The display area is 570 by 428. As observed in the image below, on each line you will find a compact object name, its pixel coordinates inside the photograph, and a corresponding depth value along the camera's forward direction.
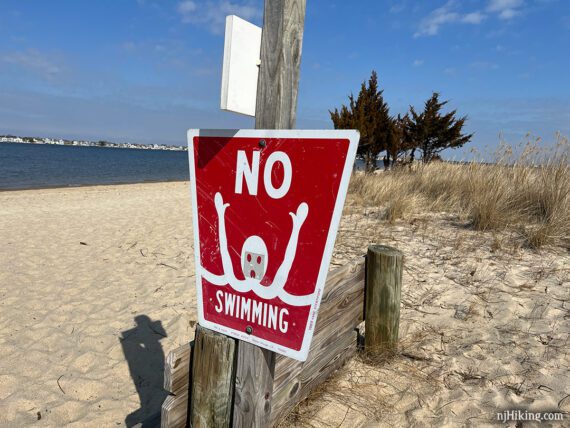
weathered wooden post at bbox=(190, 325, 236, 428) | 1.54
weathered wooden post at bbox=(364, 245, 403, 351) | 2.58
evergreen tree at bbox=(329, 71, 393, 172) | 15.07
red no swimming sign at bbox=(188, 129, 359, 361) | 1.23
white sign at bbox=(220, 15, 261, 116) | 1.22
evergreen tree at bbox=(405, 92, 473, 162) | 18.39
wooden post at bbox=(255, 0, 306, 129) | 1.26
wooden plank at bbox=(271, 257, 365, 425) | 1.98
